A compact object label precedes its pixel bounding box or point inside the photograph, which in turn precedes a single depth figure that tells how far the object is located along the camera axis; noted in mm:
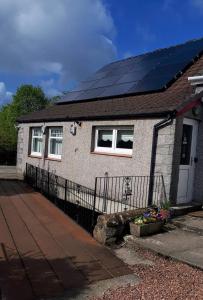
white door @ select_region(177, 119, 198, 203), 5701
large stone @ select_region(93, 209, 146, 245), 4375
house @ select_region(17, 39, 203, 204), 5563
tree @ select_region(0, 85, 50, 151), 28081
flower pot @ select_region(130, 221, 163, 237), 4464
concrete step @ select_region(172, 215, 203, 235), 4731
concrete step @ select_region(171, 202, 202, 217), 5326
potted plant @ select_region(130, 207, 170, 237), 4496
